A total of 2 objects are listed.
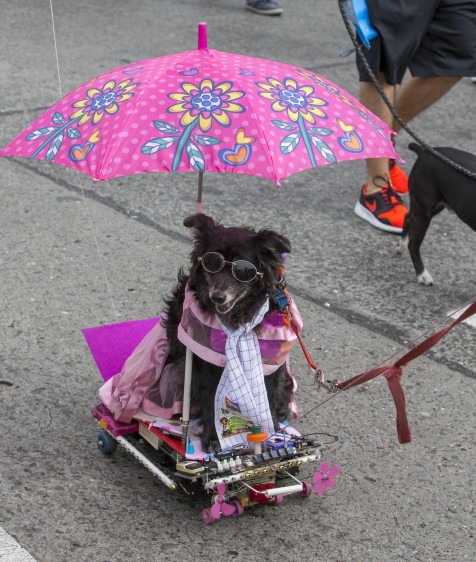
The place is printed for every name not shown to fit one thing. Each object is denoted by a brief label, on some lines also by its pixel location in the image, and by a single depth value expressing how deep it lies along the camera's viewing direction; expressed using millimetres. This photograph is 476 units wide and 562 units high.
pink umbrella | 5863
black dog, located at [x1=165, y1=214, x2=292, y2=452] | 6055
